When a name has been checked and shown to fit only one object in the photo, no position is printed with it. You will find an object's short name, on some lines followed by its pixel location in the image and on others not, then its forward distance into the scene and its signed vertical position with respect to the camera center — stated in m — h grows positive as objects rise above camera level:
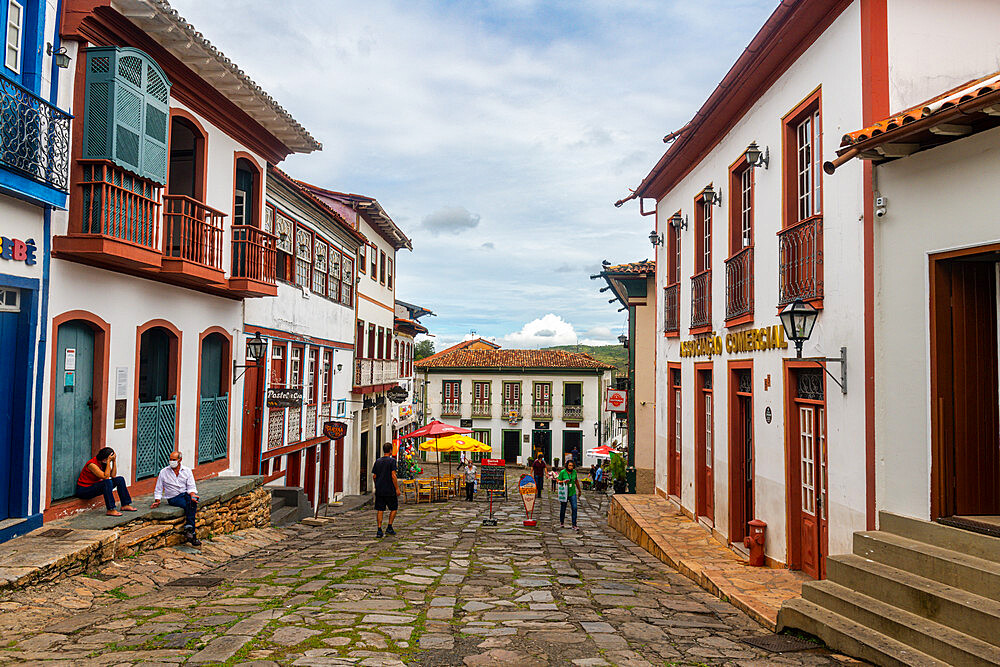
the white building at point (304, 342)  15.23 +0.96
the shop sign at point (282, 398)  15.52 -0.36
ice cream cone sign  14.25 -2.10
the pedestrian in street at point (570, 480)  14.52 -1.91
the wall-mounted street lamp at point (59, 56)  8.20 +3.60
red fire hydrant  9.01 -1.91
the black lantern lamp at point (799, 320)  7.61 +0.67
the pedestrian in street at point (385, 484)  11.69 -1.62
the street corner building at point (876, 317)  5.46 +0.63
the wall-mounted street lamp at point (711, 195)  11.54 +2.99
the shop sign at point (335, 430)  17.91 -1.18
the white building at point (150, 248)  8.56 +1.79
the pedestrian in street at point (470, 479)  22.00 -2.88
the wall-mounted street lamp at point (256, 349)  12.84 +0.56
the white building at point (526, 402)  44.62 -1.17
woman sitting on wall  8.84 -1.22
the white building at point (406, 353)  33.50 +1.37
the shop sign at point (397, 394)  28.45 -0.48
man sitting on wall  9.27 -1.37
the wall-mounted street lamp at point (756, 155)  9.38 +2.93
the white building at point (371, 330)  24.50 +1.89
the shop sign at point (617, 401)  22.36 -0.52
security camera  6.41 +1.55
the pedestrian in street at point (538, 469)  21.26 -2.48
